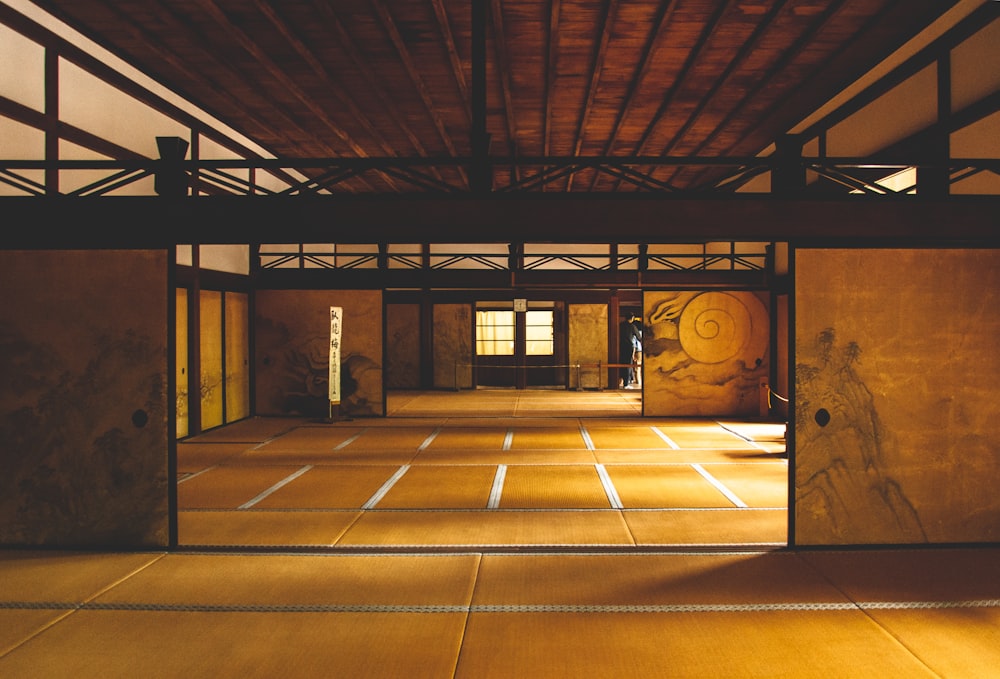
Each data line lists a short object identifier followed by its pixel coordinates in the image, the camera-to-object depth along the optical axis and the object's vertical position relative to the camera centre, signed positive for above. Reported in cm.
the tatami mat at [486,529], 509 -157
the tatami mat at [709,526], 511 -157
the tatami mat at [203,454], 795 -156
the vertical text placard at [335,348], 1094 -27
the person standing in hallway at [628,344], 1769 -34
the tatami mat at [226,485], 634 -158
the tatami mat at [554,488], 619 -156
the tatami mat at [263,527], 515 -159
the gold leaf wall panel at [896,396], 491 -48
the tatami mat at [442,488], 621 -157
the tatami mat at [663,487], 618 -156
